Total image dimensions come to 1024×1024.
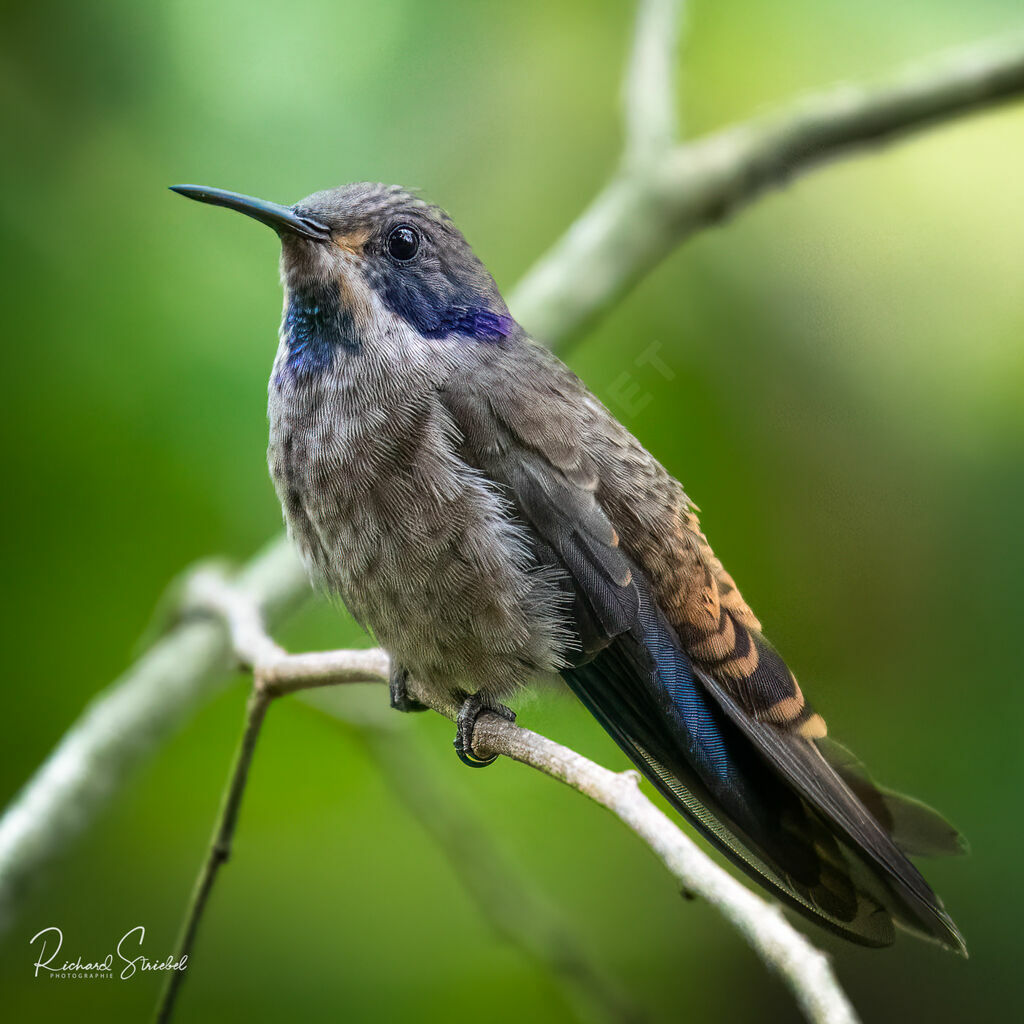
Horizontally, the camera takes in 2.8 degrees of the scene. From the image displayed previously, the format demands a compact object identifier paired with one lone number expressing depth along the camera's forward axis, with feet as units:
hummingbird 7.04
